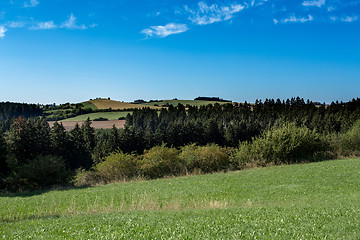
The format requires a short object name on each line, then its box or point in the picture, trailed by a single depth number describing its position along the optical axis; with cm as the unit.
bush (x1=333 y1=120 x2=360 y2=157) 4016
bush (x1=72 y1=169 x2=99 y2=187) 3231
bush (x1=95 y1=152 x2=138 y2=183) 3284
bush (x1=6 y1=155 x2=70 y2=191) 3073
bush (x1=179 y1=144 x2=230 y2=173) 3438
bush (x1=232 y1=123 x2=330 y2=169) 3553
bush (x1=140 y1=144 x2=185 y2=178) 3306
